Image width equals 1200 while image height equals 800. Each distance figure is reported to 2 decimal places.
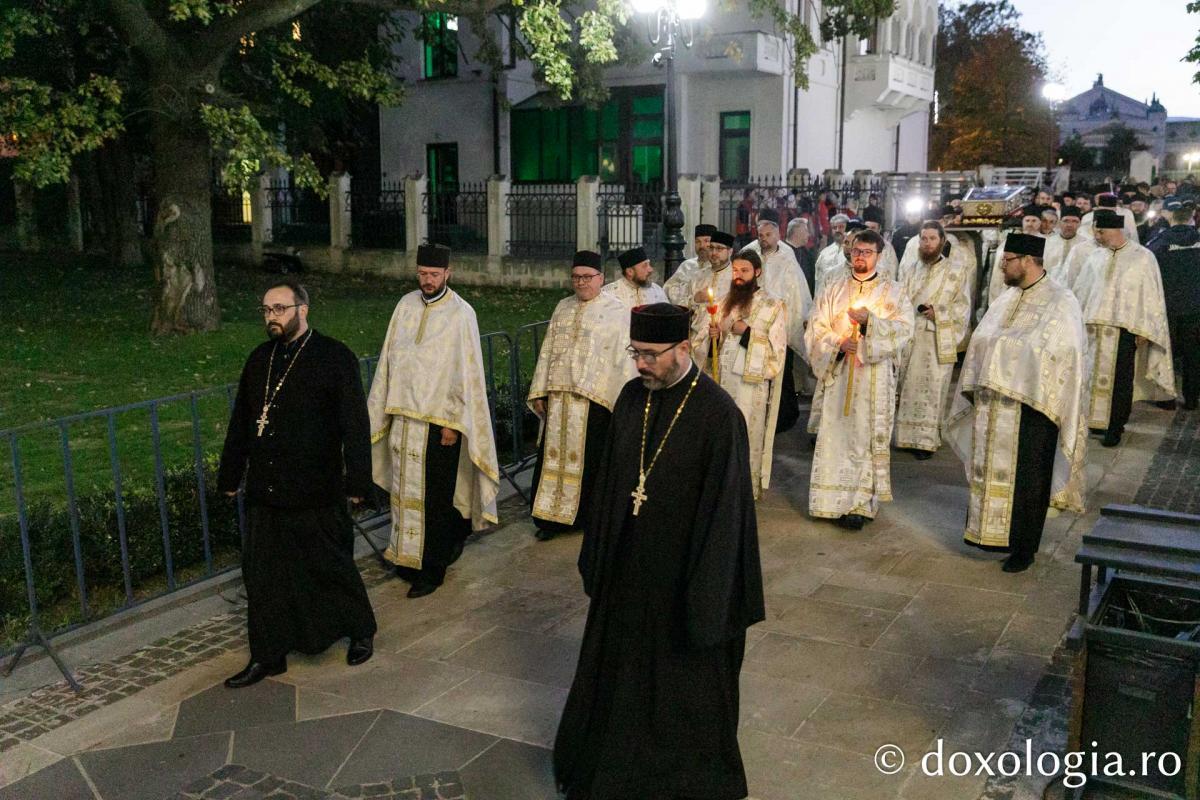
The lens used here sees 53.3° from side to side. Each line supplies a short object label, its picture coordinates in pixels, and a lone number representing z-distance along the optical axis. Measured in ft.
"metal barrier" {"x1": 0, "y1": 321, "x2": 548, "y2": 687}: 20.66
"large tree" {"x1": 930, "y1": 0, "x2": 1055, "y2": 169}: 155.74
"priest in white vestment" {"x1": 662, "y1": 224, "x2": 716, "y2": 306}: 31.91
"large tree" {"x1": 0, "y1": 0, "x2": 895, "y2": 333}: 49.96
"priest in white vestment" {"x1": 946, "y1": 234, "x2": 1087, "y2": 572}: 24.23
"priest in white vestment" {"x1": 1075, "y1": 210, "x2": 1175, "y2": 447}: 35.53
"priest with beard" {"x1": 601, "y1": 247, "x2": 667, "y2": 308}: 28.81
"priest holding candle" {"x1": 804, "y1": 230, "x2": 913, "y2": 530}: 27.63
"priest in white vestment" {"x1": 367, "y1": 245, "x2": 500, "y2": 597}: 23.63
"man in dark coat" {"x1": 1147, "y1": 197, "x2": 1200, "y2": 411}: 39.91
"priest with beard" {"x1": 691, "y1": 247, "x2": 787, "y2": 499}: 28.63
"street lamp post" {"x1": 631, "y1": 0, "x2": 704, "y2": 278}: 37.38
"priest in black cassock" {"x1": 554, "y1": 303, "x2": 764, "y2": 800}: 14.65
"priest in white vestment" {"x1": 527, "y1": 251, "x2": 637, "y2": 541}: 26.68
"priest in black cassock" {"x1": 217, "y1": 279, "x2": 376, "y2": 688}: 19.43
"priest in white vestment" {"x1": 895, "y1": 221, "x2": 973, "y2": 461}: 34.91
